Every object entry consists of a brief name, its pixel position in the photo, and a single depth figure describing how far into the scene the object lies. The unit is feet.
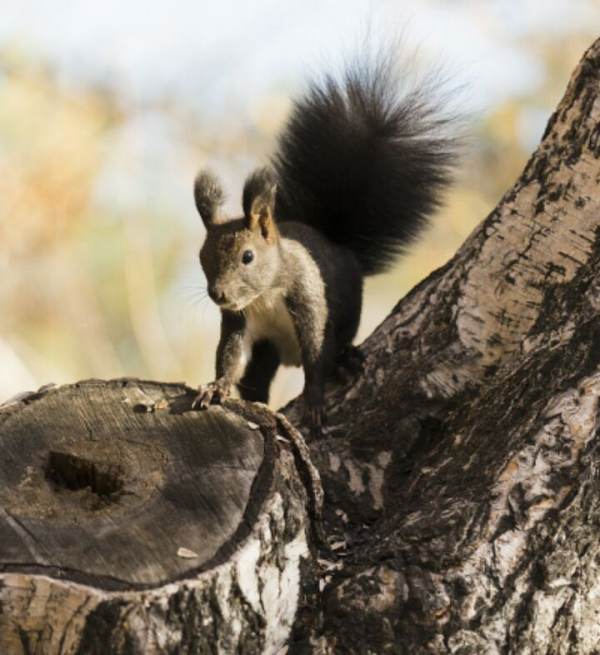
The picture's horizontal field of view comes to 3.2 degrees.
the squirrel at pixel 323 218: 18.76
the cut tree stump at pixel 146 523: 17.94
